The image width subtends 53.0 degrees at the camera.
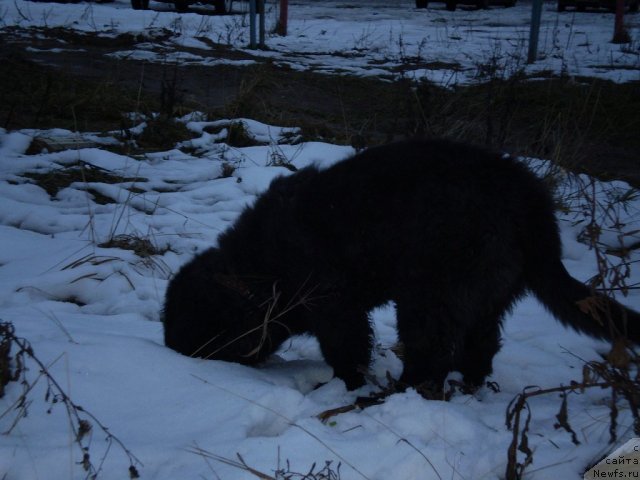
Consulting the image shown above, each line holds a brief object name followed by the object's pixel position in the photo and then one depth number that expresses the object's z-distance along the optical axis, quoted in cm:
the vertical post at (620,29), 1232
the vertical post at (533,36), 1004
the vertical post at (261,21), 1179
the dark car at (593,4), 1748
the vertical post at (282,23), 1431
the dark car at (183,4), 1655
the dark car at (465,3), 1933
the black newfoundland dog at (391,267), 246
